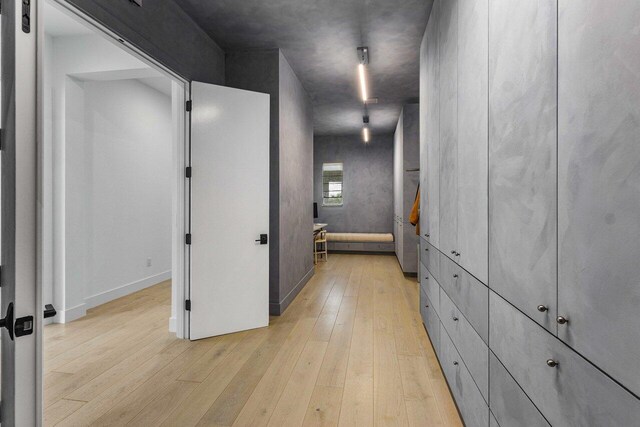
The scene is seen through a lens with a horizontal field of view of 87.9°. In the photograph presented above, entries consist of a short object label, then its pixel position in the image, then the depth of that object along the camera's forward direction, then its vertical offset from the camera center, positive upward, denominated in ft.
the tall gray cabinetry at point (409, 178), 19.26 +1.79
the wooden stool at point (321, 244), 23.13 -2.69
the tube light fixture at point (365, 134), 24.95 +5.90
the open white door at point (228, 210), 10.18 -0.07
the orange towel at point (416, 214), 14.46 -0.22
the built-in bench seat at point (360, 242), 26.89 -2.76
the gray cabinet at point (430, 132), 8.67 +2.21
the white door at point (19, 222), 3.84 -0.19
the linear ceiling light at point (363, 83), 13.85 +5.82
